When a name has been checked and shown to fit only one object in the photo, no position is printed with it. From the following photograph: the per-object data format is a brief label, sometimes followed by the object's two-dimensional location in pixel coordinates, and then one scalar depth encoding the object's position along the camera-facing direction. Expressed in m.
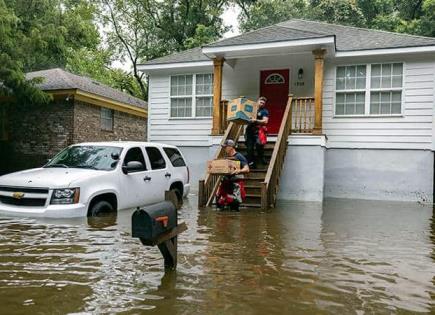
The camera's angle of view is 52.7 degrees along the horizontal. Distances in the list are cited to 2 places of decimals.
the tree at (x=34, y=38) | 13.45
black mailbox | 4.11
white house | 12.66
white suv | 7.29
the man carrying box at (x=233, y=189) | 9.85
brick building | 17.06
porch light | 14.67
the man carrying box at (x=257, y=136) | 11.70
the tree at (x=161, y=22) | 30.38
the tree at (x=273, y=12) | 28.75
